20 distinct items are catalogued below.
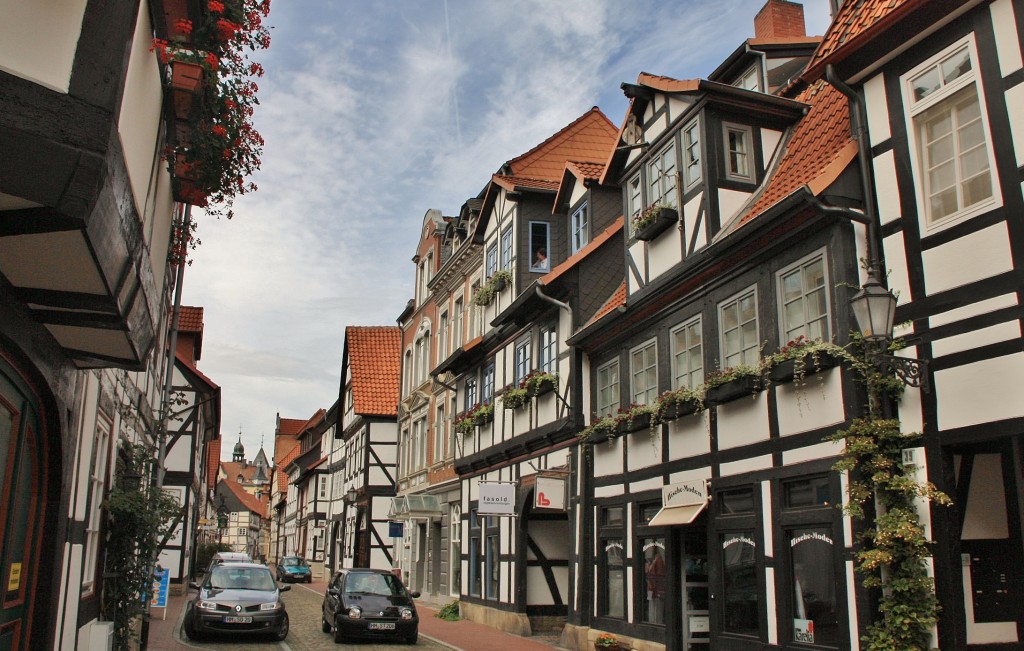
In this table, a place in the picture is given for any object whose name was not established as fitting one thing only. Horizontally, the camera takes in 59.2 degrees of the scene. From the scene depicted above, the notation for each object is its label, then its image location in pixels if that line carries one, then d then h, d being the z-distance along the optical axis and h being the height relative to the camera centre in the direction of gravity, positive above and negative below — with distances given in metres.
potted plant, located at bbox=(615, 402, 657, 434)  14.76 +1.81
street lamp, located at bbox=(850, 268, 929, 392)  8.84 +1.97
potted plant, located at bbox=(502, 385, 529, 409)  20.55 +2.94
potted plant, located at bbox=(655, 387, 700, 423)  13.49 +1.86
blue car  45.81 -2.10
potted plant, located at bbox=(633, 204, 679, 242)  14.48 +4.90
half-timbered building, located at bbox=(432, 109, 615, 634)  19.92 +3.51
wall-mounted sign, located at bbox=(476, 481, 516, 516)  19.02 +0.61
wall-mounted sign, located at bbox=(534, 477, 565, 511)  17.92 +0.69
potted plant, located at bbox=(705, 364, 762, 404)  11.98 +1.93
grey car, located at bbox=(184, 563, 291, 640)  17.61 -1.53
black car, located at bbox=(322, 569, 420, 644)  18.11 -1.61
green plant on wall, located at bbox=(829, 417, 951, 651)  8.83 -0.06
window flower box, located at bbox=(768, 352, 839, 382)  10.49 +1.90
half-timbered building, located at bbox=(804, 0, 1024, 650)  8.46 +2.54
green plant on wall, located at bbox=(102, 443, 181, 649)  11.73 -0.16
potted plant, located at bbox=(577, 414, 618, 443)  16.28 +1.77
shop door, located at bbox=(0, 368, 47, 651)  6.49 +0.17
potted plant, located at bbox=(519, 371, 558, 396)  19.22 +3.07
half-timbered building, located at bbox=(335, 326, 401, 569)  38.38 +3.80
